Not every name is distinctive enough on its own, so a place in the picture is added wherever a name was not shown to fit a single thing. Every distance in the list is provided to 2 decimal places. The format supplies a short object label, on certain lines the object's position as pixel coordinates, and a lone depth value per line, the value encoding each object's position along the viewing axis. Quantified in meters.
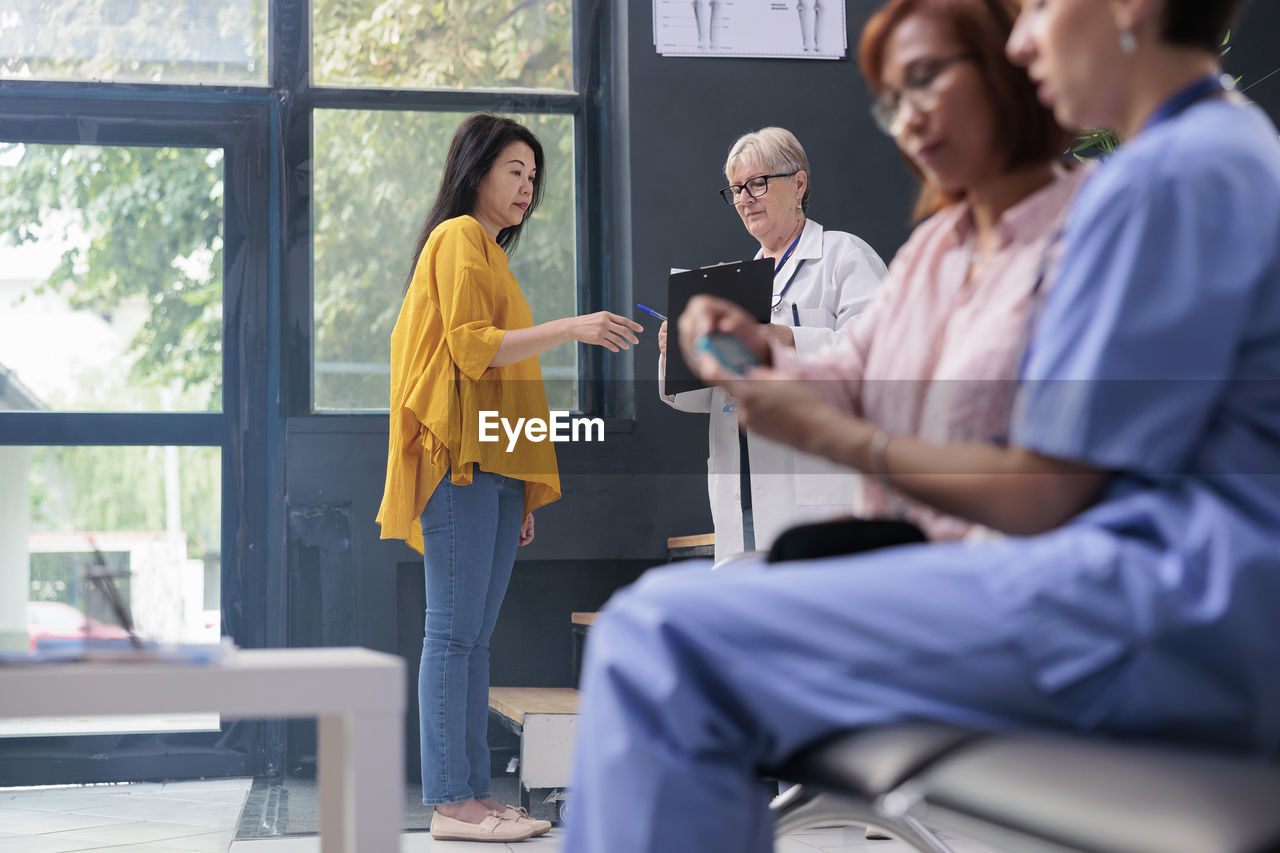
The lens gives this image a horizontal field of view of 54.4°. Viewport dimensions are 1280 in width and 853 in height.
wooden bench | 2.63
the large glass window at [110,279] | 3.39
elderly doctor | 2.51
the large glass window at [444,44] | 3.52
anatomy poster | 3.49
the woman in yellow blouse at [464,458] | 2.49
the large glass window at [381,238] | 3.46
